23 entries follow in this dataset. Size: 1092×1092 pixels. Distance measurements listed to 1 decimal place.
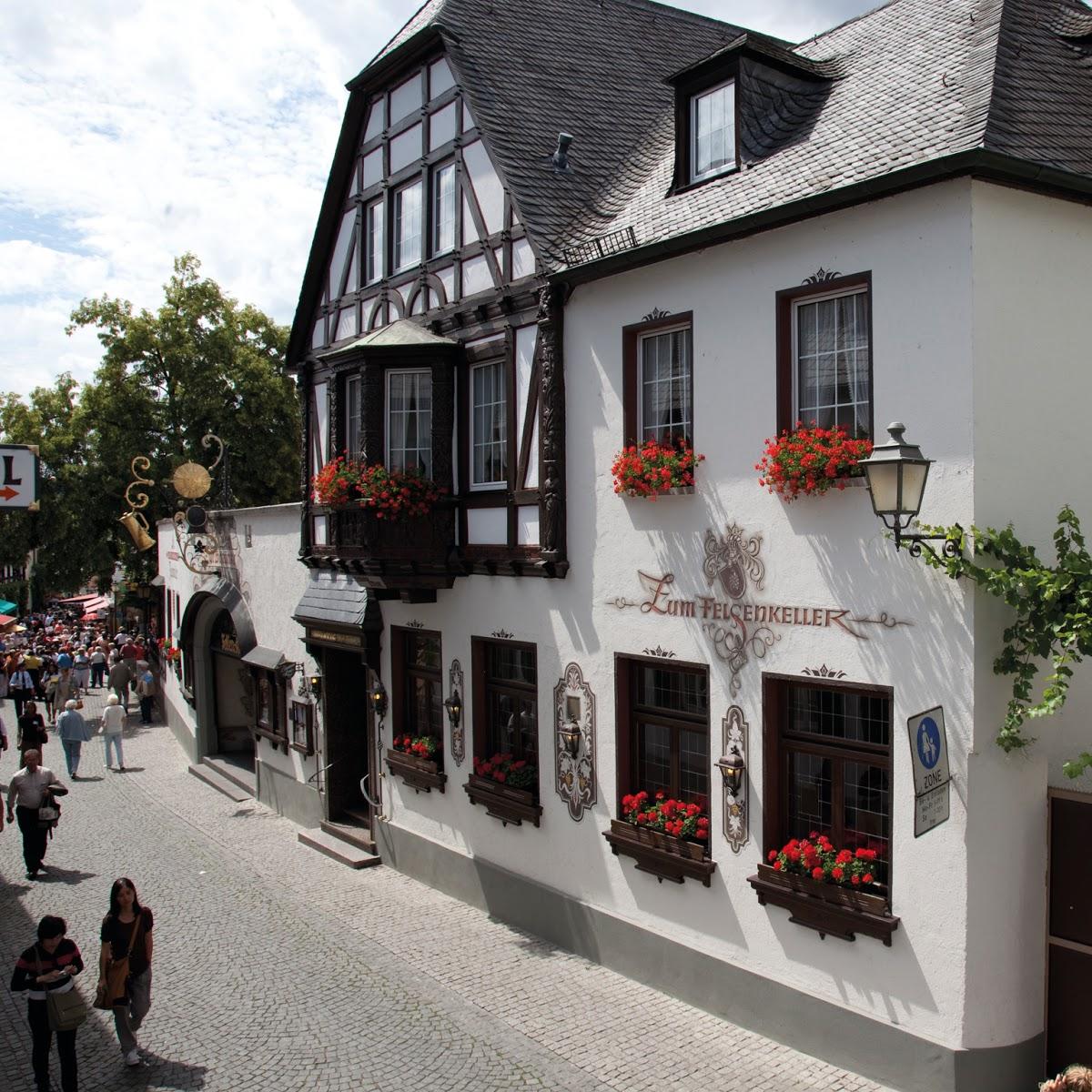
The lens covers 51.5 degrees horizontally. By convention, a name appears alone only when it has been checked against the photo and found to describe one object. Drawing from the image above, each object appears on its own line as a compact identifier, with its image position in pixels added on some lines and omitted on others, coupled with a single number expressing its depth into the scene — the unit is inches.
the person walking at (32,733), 588.1
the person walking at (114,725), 833.5
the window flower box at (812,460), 317.1
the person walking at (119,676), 997.2
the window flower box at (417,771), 525.3
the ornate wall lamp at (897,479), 285.1
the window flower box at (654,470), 376.5
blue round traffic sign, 282.4
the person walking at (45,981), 330.0
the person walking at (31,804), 550.9
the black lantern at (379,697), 570.3
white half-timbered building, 300.7
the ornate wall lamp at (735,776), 358.9
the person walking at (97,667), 1325.0
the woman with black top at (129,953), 345.1
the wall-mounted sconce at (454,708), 506.0
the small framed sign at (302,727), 659.4
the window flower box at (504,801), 458.9
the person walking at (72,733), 775.7
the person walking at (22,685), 997.2
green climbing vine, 275.3
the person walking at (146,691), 1107.3
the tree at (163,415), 1310.3
